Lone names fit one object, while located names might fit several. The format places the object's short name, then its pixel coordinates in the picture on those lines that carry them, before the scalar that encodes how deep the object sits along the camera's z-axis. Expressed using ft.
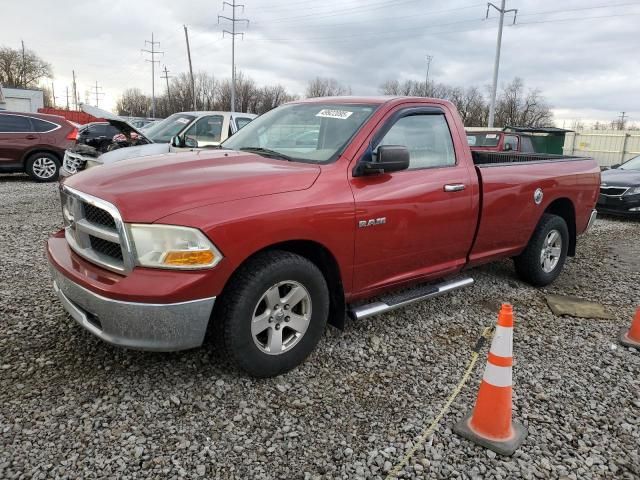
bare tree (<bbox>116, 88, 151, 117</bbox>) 311.70
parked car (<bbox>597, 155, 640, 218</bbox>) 32.12
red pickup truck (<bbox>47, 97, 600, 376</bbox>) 8.58
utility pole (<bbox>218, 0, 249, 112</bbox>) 137.10
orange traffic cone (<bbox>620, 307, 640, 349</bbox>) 12.74
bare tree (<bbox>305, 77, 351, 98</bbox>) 230.79
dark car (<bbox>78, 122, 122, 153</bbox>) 33.22
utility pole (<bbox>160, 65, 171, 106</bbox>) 255.47
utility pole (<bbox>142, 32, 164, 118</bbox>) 218.18
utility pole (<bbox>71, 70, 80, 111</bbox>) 331.57
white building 167.84
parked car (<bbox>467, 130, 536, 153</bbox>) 41.91
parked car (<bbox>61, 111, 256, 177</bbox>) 24.91
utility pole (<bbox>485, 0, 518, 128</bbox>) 94.12
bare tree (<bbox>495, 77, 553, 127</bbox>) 208.64
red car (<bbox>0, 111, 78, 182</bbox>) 36.86
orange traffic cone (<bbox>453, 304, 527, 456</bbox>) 8.60
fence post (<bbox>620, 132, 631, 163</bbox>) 88.24
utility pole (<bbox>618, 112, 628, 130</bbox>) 250.33
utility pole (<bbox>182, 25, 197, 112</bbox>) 169.23
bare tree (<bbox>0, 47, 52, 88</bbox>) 231.71
